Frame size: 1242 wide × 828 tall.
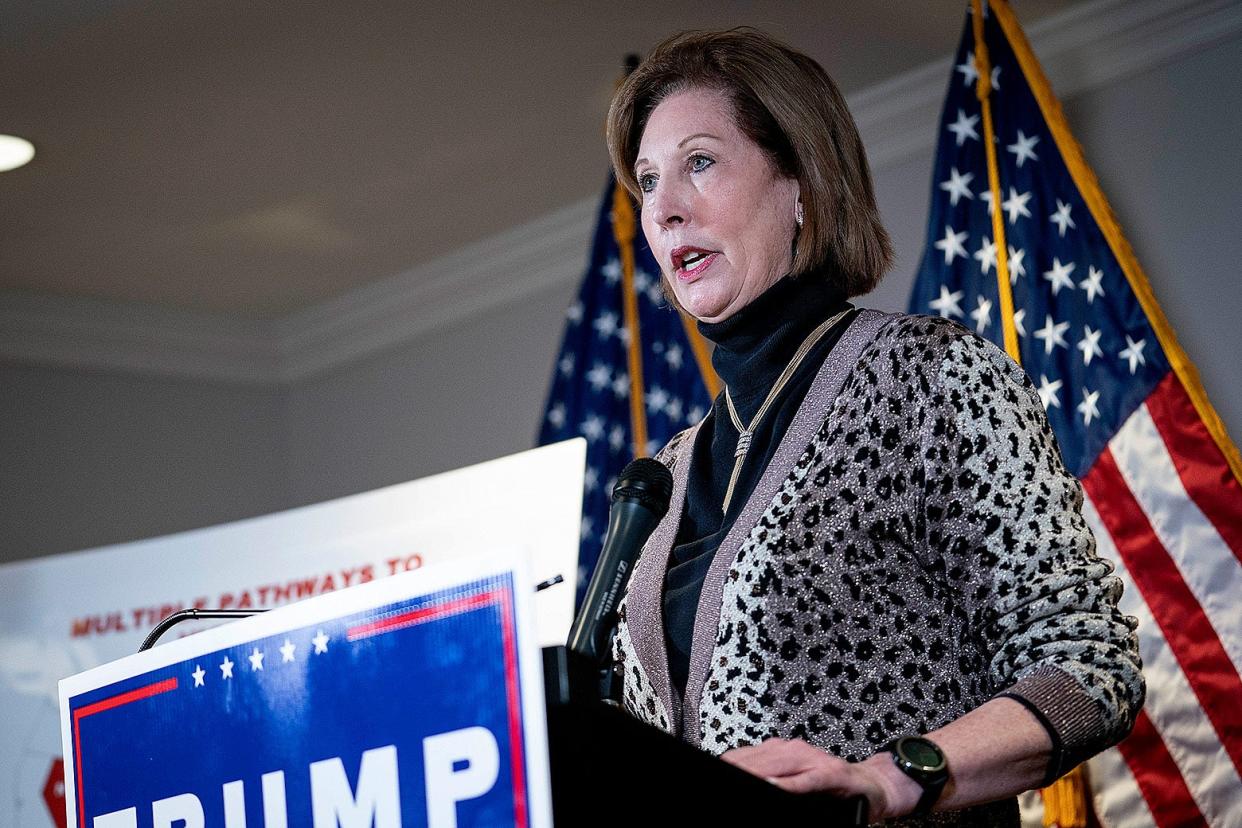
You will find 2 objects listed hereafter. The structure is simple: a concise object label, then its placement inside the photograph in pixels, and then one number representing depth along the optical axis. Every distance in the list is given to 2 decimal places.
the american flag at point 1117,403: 3.04
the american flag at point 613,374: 4.01
